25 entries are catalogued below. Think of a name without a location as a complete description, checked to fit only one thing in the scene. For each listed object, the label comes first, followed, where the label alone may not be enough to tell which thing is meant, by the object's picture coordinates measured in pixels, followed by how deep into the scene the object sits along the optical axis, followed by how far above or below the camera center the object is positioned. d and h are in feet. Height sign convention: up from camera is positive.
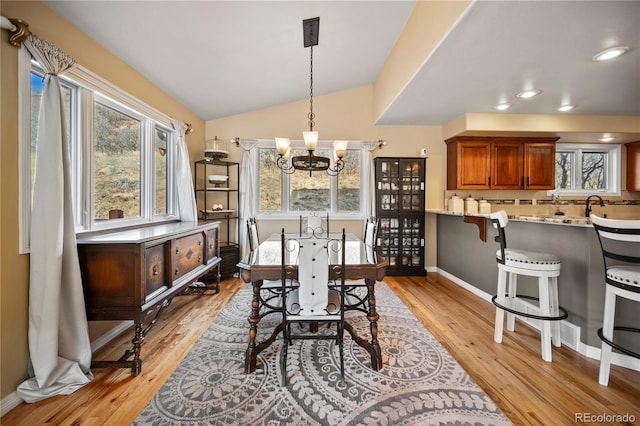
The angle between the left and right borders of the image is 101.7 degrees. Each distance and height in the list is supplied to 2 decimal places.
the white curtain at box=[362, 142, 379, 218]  13.84 +1.54
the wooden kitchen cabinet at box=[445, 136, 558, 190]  13.52 +2.41
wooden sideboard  5.90 -1.60
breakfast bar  6.44 -1.58
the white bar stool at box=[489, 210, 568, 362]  6.47 -1.97
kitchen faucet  14.03 +0.09
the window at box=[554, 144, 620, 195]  14.84 +2.29
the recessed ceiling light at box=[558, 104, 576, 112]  11.25 +4.45
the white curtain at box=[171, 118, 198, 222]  11.09 +1.18
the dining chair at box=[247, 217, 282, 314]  9.04 -2.54
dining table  6.07 -1.61
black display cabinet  13.94 -0.12
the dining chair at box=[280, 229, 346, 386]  5.65 -1.81
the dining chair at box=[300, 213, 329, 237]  9.84 -0.57
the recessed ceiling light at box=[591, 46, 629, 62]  6.93 +4.25
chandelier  7.74 +1.95
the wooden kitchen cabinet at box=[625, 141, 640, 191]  14.17 +2.36
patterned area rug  4.72 -3.73
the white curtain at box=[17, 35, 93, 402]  5.15 -0.86
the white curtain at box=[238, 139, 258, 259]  13.66 +1.28
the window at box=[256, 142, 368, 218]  14.52 +1.19
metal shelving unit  12.91 +0.57
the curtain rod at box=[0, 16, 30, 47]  4.73 +3.34
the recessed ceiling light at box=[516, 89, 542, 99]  9.67 +4.37
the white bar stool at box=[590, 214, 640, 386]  4.98 -1.42
